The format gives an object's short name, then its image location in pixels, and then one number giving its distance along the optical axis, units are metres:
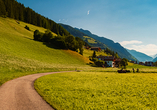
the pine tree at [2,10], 100.25
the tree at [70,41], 91.06
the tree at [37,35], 84.44
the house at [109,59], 113.87
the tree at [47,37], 87.19
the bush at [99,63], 80.54
